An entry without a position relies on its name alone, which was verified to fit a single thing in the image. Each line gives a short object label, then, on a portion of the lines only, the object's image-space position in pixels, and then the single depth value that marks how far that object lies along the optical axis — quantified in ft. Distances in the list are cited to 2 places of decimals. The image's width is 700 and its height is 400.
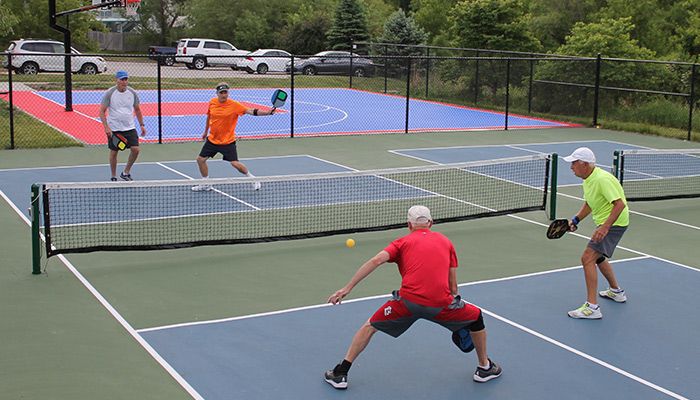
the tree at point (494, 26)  132.16
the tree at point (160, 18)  239.91
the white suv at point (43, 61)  145.59
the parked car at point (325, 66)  152.93
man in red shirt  24.26
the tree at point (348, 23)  178.81
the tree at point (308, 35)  193.26
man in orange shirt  52.08
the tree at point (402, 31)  160.76
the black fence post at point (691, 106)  82.99
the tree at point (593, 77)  100.12
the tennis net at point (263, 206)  41.78
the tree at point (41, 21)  188.55
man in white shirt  52.80
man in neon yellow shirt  31.89
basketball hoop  91.43
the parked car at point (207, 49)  174.48
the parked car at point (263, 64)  161.89
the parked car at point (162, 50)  198.59
